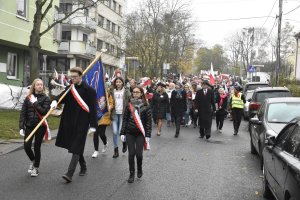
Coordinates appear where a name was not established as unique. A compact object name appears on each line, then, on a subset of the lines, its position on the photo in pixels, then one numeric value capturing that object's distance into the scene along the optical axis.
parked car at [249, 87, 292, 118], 13.77
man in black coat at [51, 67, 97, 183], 5.87
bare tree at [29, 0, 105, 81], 15.03
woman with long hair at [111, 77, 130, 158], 7.98
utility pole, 22.47
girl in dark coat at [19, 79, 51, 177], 6.21
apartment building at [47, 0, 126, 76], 36.92
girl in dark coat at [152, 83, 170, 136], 12.24
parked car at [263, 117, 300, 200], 3.55
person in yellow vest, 12.51
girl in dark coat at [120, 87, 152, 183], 6.20
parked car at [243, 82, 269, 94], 20.34
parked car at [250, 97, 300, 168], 7.34
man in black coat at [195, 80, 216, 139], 11.15
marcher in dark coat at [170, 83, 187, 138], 11.92
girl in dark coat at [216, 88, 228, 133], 13.07
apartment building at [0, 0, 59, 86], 19.61
